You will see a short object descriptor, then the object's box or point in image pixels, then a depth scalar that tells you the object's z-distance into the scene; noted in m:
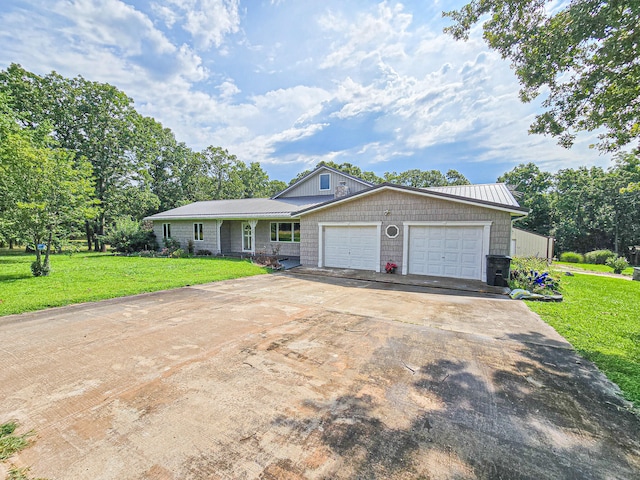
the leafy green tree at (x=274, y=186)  44.03
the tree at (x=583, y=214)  28.33
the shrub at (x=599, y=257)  22.89
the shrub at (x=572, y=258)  24.75
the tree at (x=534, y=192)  31.98
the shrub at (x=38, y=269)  9.97
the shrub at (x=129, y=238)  18.38
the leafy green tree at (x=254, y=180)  40.88
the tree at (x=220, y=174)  37.62
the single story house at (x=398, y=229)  9.50
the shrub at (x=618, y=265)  18.20
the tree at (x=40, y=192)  8.80
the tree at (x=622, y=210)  26.80
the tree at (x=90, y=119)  21.66
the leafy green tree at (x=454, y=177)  48.38
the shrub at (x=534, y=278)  8.04
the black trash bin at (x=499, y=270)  8.70
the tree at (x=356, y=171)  41.62
